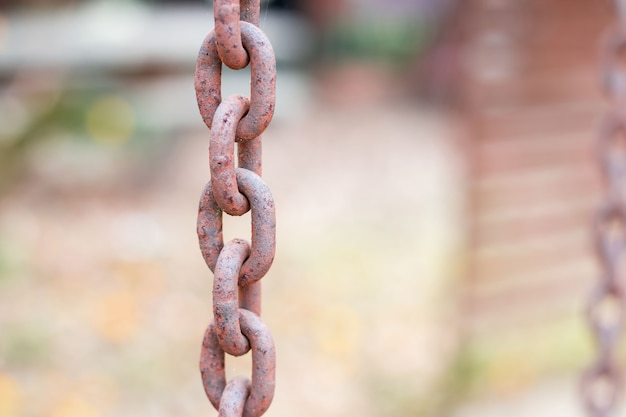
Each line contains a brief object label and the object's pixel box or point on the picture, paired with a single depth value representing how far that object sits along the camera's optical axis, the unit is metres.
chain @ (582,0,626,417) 1.04
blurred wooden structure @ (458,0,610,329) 3.06
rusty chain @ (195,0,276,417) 0.58
